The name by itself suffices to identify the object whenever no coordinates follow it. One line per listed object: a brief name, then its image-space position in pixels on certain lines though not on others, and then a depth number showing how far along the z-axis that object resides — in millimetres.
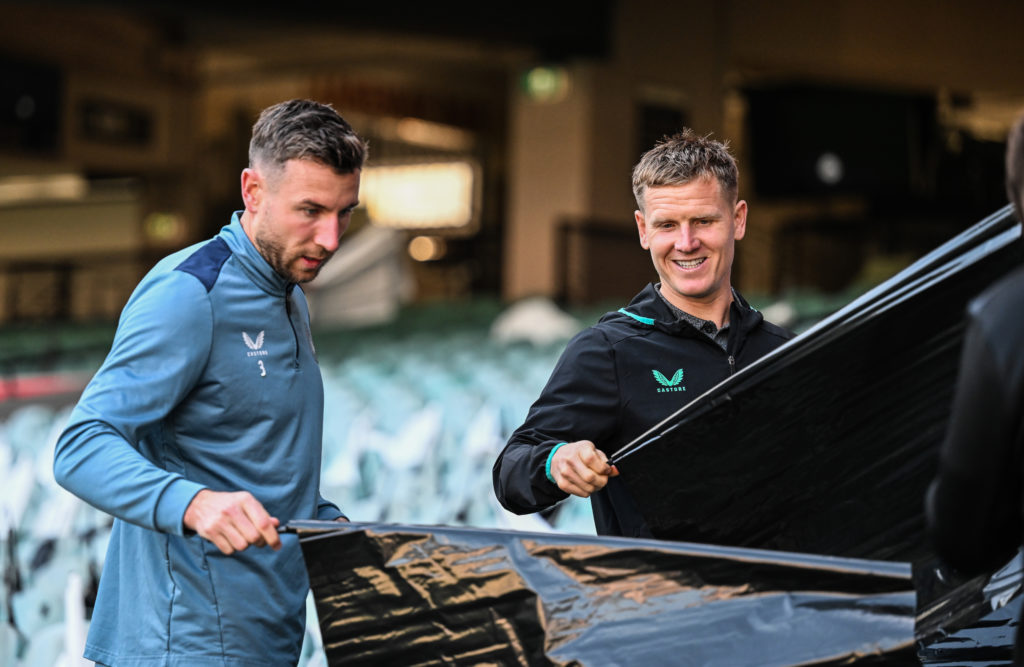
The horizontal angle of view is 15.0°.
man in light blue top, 5101
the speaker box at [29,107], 26462
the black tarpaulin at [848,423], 5063
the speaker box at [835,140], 26788
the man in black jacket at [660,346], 5275
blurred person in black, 4540
